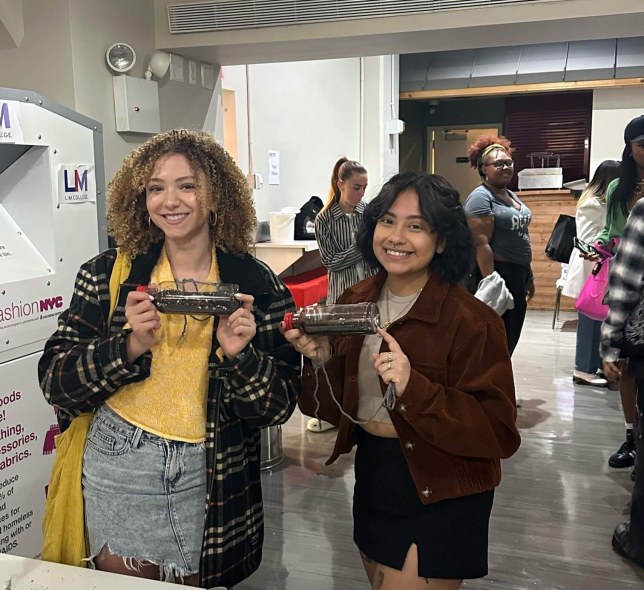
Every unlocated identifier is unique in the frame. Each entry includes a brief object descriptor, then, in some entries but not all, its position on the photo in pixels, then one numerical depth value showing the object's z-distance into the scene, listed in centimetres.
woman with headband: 363
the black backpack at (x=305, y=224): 498
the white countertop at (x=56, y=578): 112
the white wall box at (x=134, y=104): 322
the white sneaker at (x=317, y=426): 393
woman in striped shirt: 352
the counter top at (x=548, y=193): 739
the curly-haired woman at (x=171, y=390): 133
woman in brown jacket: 134
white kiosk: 205
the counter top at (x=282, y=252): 460
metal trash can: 335
